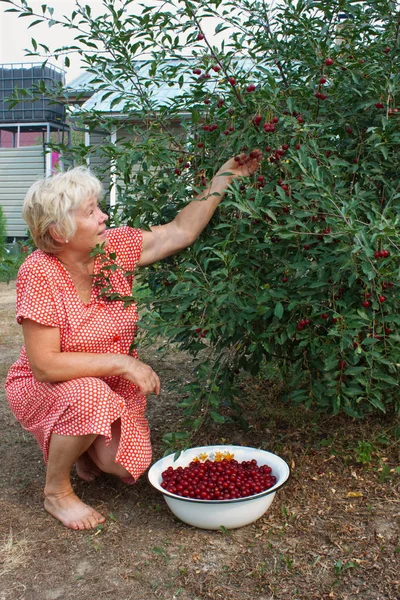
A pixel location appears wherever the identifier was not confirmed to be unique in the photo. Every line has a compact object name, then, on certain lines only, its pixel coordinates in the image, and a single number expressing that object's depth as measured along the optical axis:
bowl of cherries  2.40
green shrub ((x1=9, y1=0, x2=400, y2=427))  2.35
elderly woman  2.55
